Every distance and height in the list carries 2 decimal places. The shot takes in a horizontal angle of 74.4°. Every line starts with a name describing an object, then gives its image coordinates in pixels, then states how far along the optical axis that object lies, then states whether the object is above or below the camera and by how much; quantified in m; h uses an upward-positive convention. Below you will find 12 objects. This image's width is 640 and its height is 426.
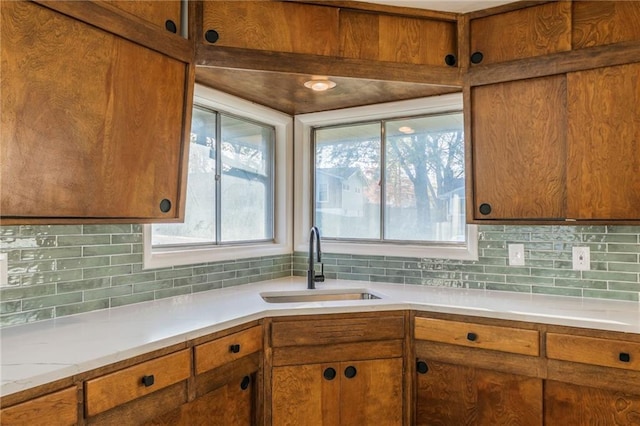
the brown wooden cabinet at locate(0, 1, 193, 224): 1.37 +0.43
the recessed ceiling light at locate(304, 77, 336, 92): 2.28 +0.80
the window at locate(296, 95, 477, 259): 2.66 +0.34
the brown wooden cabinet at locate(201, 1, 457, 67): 2.07 +1.02
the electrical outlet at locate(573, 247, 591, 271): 2.26 -0.17
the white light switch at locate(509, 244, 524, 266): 2.42 -0.15
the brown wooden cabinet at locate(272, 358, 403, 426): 2.00 -0.81
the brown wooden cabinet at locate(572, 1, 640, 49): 1.94 +0.96
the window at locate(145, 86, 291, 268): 2.41 +0.26
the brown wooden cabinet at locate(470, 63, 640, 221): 1.95 +0.40
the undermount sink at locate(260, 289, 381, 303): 2.50 -0.41
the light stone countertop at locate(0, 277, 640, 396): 1.29 -0.38
